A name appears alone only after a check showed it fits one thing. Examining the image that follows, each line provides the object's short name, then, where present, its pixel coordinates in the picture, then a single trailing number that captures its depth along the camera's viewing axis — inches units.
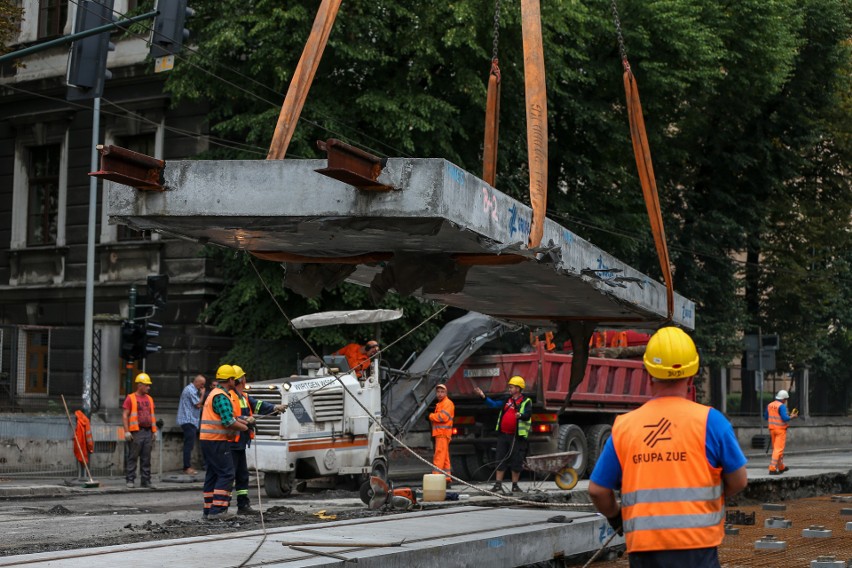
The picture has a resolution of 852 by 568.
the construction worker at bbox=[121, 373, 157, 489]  845.2
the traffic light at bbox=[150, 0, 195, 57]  704.4
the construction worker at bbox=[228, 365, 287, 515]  598.2
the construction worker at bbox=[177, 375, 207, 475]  897.5
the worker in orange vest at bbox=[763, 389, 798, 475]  971.5
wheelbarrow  730.2
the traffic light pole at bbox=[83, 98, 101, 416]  936.3
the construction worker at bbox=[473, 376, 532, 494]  765.9
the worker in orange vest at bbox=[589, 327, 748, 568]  227.8
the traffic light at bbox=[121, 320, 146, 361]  940.6
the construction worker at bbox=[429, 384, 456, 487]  830.5
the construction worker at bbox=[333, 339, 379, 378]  788.6
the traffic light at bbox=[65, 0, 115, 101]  786.2
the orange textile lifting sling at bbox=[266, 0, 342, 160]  367.2
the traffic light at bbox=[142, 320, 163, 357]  960.3
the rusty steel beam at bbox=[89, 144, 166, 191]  333.4
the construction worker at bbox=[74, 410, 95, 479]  893.2
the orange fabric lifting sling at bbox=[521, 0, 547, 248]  364.8
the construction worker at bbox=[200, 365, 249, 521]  573.3
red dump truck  898.1
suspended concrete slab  321.7
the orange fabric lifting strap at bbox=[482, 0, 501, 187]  426.3
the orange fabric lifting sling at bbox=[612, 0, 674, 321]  439.8
